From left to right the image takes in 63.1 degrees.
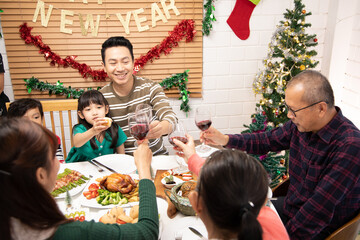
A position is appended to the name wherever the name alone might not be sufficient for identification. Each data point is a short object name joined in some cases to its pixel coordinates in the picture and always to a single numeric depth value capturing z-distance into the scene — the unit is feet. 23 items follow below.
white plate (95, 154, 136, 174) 5.96
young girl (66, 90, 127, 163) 6.90
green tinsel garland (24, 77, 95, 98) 10.81
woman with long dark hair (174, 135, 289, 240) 2.75
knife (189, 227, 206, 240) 3.78
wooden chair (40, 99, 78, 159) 7.93
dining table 4.18
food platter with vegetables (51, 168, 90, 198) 5.08
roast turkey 4.98
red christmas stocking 11.16
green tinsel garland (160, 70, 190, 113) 11.41
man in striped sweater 7.64
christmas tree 9.57
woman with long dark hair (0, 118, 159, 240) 2.76
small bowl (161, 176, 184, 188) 5.13
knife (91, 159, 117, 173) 5.88
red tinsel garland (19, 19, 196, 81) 10.78
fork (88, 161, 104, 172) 5.92
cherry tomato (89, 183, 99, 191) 5.15
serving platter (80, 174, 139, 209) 4.69
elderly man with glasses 4.71
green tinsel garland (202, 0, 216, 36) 10.89
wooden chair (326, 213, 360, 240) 4.50
